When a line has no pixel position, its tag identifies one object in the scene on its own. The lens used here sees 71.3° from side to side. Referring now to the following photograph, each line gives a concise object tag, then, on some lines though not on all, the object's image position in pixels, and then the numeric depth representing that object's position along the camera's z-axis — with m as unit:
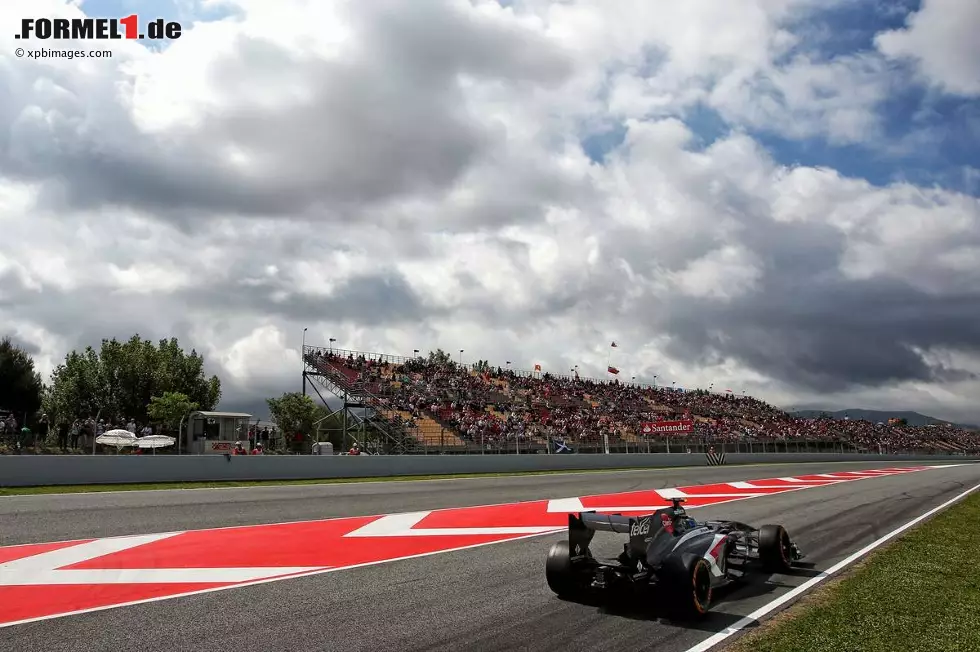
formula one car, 5.73
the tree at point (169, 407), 53.56
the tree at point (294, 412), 64.38
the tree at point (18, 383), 51.56
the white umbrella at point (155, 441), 23.24
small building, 26.68
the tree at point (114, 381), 56.84
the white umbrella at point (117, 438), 21.95
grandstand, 34.50
